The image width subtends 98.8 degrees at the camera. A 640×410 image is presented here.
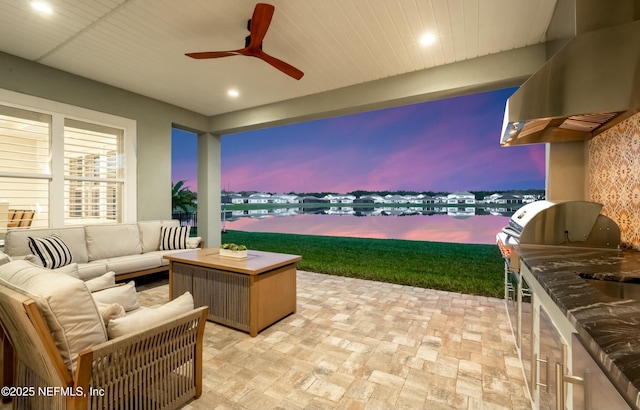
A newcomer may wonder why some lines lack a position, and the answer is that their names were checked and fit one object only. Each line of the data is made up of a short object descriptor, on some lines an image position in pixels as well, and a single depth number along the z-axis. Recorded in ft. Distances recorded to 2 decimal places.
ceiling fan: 7.38
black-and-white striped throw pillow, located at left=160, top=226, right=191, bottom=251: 14.74
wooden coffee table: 8.50
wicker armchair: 3.76
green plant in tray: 9.68
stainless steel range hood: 4.26
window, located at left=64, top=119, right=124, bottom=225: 13.08
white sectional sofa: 10.56
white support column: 19.30
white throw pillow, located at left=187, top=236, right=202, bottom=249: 15.10
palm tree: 30.07
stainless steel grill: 5.90
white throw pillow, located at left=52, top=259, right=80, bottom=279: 7.32
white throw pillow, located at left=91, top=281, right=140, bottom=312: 5.58
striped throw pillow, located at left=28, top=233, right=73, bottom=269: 10.14
